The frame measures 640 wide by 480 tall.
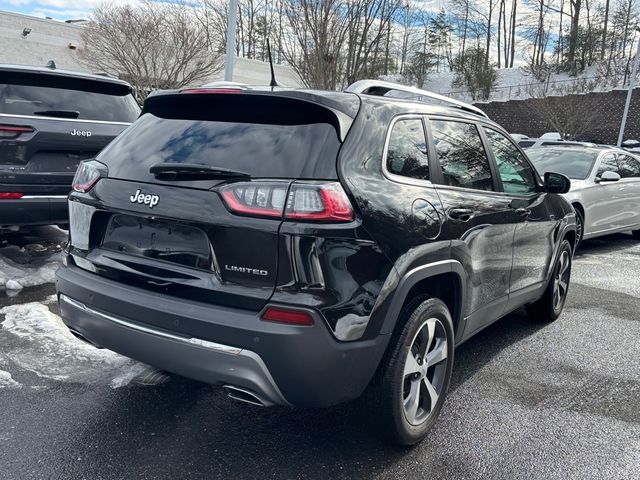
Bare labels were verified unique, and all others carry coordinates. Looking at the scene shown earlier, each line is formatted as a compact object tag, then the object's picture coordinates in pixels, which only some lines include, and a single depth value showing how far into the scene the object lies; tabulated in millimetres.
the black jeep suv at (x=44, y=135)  4957
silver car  8094
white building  26344
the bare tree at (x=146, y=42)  22250
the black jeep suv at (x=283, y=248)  2309
